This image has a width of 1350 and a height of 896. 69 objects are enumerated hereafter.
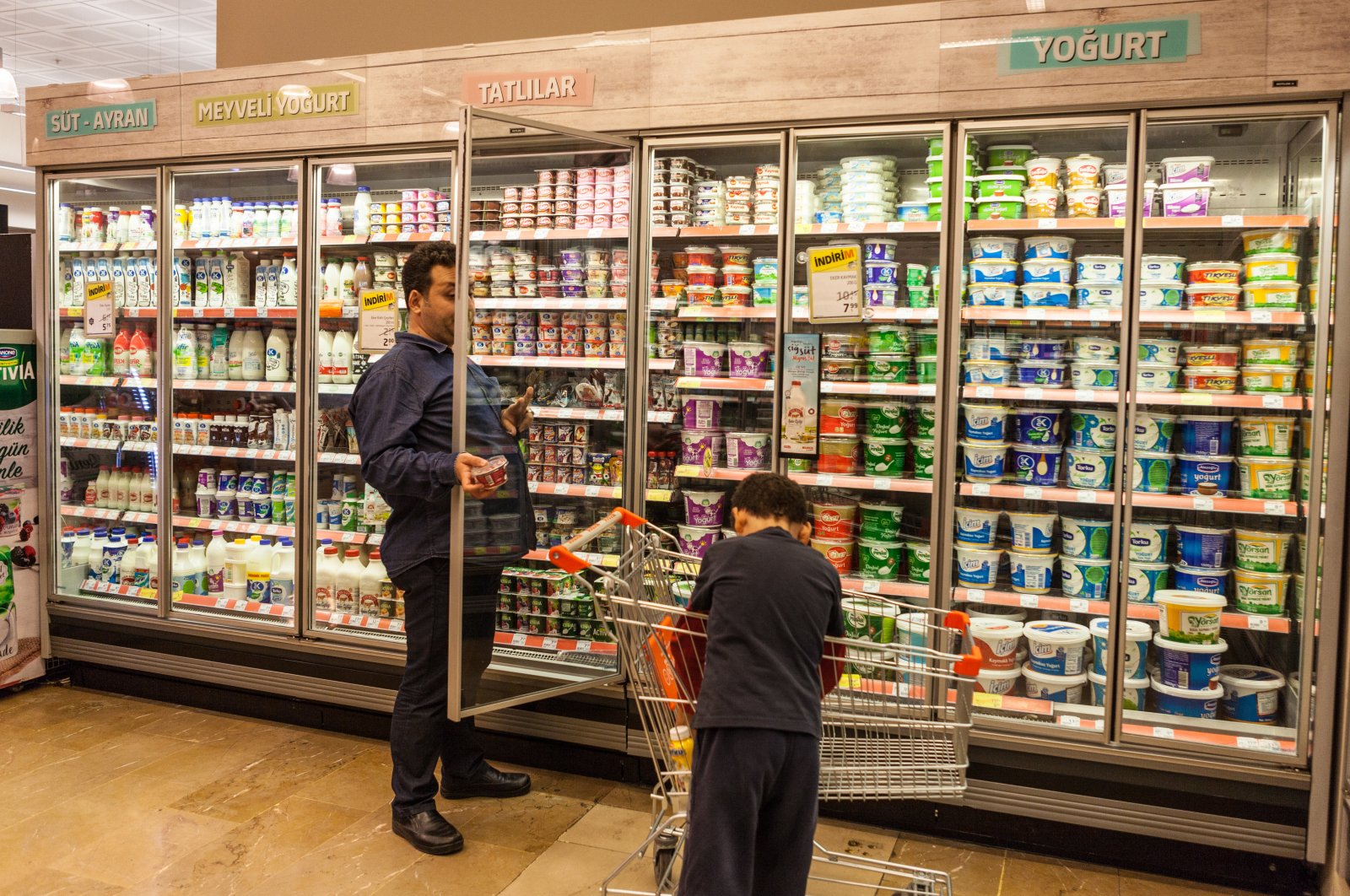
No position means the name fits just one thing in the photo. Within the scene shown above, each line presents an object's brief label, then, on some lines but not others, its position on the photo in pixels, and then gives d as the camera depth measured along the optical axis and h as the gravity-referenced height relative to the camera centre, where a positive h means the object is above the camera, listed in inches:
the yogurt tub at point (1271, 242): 128.2 +19.9
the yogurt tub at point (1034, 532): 140.9 -19.4
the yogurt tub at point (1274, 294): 128.3 +13.1
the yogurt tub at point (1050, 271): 139.0 +16.9
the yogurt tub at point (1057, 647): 138.5 -35.1
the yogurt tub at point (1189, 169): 132.0 +29.8
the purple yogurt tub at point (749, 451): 151.1 -9.4
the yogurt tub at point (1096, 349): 135.6 +6.0
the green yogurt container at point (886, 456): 146.2 -9.6
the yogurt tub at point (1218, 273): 132.0 +16.2
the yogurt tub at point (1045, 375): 138.7 +2.5
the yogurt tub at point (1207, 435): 133.9 -5.3
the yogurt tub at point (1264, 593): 131.2 -25.7
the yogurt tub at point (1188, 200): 132.0 +25.6
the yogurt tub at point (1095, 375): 136.2 +2.5
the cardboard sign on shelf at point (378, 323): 169.5 +9.9
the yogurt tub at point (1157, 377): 134.0 +2.4
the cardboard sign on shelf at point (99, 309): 189.8 +12.9
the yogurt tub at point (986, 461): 140.9 -9.6
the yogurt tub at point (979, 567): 141.2 -24.5
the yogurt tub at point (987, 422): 140.4 -4.2
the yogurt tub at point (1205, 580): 135.1 -24.9
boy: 86.4 -28.5
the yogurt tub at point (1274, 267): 128.0 +16.6
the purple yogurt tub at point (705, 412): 152.9 -3.7
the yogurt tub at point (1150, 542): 138.2 -20.2
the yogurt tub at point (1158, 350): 134.1 +5.9
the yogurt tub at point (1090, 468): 136.5 -10.2
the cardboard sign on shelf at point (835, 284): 141.5 +14.9
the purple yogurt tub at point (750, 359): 150.0 +4.2
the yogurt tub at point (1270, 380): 129.8 +2.2
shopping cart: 96.7 -31.9
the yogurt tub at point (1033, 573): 140.3 -25.1
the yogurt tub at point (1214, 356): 133.6 +5.2
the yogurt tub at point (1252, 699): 132.3 -39.8
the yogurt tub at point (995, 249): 139.6 +19.9
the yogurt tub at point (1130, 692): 136.2 -40.6
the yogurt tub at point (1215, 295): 131.5 +13.2
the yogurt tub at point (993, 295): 138.2 +13.3
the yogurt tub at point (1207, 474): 133.8 -10.5
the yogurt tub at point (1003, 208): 138.8 +25.3
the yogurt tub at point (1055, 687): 139.1 -40.9
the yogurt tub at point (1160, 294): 132.4 +13.2
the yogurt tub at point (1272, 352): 129.8 +5.8
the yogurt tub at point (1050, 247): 139.4 +20.2
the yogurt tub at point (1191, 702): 132.6 -40.6
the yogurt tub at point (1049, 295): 138.2 +13.4
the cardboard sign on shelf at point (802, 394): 142.7 -0.8
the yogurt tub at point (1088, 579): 138.3 -25.4
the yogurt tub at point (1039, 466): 140.6 -10.2
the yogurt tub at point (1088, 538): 138.6 -20.0
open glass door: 147.8 +4.6
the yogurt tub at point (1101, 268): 135.3 +16.9
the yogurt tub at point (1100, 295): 135.9 +13.4
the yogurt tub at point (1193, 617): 130.6 -28.8
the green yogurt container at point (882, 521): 147.3 -19.3
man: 131.0 -16.9
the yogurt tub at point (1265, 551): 131.6 -20.3
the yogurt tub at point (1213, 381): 133.1 +2.0
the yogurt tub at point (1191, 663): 131.2 -35.2
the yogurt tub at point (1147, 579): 137.0 -25.1
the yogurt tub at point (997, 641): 139.9 -34.8
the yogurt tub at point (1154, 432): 136.0 -5.0
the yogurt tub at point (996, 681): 140.6 -40.3
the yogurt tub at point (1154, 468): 135.2 -9.9
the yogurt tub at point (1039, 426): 140.7 -4.7
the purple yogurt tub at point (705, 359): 151.3 +4.2
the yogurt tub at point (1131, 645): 137.9 -34.5
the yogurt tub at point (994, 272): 139.0 +16.6
